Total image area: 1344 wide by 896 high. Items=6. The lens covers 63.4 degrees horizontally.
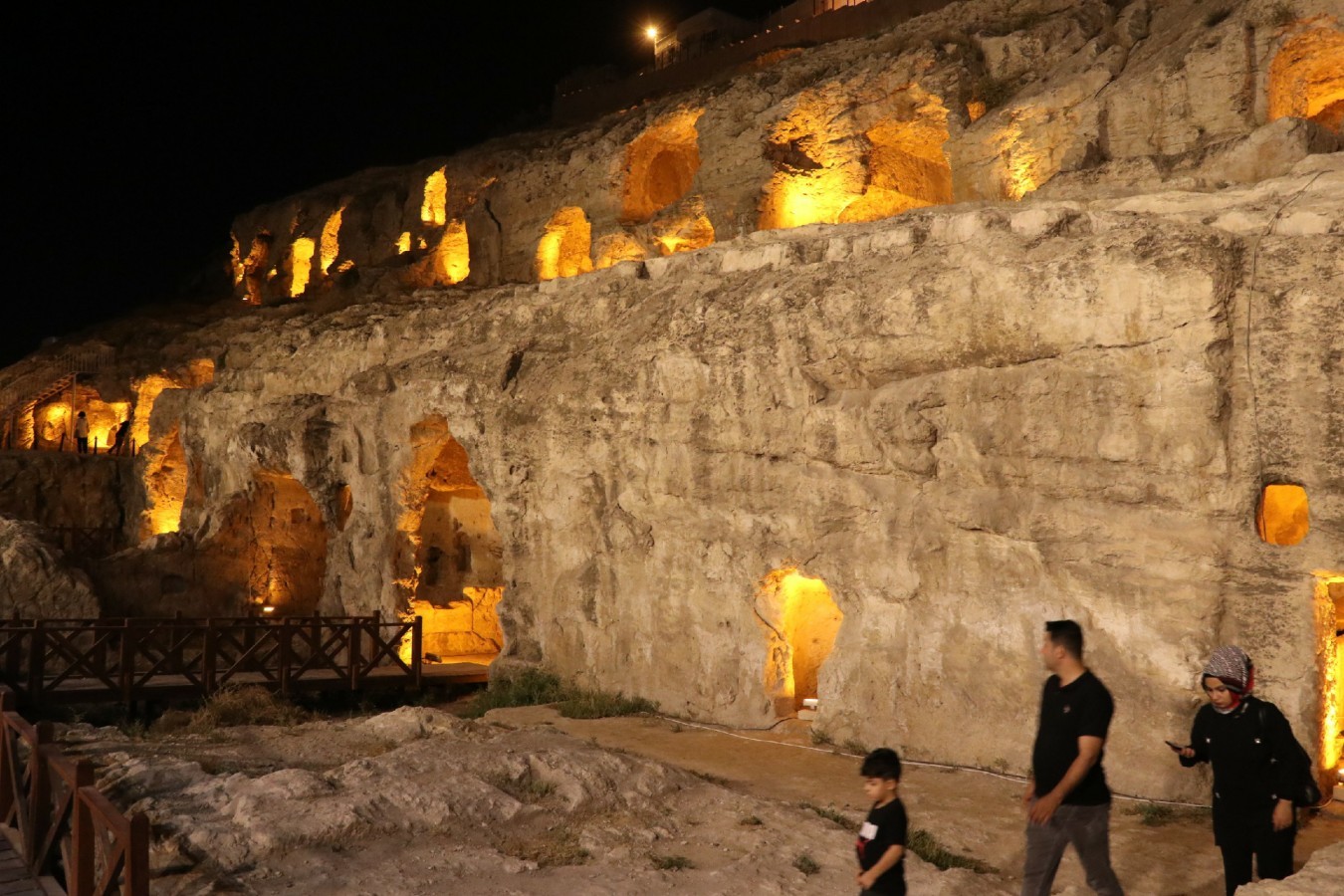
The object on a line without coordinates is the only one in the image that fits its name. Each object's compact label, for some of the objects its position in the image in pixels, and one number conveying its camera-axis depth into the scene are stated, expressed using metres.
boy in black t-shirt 4.30
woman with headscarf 4.72
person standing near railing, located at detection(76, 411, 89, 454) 30.63
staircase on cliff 32.91
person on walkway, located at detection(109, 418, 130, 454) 31.02
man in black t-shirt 4.39
